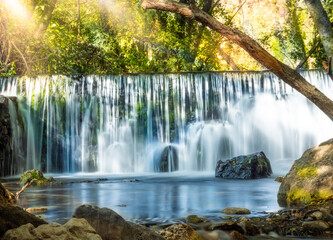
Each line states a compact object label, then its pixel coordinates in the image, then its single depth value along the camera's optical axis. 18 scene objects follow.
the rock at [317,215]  4.33
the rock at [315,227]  3.93
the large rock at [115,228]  2.99
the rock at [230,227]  4.00
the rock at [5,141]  13.04
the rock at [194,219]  4.61
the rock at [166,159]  14.35
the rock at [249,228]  3.97
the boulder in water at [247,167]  10.30
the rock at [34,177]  9.23
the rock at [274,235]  3.90
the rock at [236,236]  3.72
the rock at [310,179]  5.26
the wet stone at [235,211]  5.04
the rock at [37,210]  5.24
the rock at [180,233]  3.43
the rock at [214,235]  3.83
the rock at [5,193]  4.18
